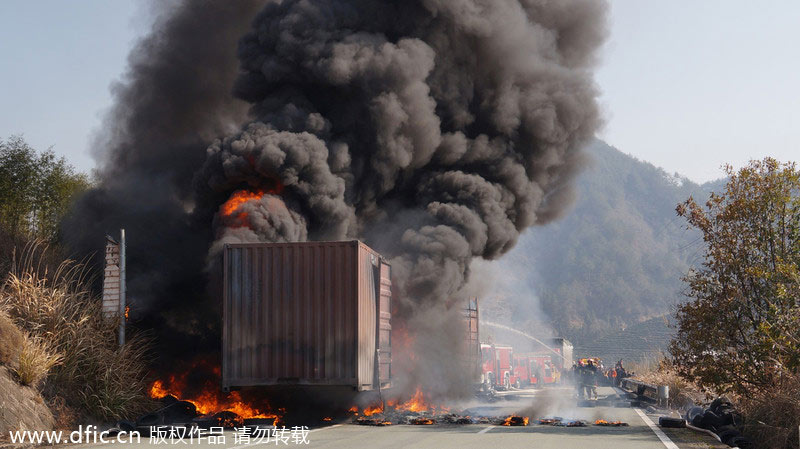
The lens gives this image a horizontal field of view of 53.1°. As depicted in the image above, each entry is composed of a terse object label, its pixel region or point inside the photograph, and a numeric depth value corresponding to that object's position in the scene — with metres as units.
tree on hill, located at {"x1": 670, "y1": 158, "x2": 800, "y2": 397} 14.47
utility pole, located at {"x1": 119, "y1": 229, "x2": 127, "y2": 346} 16.74
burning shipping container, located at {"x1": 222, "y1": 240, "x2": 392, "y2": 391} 15.19
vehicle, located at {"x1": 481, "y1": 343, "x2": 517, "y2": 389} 35.83
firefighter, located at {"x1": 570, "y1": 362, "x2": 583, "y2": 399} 27.22
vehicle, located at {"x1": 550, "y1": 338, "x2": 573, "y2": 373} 51.28
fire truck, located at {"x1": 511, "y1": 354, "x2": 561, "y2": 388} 43.54
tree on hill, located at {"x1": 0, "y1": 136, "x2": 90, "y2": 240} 26.12
